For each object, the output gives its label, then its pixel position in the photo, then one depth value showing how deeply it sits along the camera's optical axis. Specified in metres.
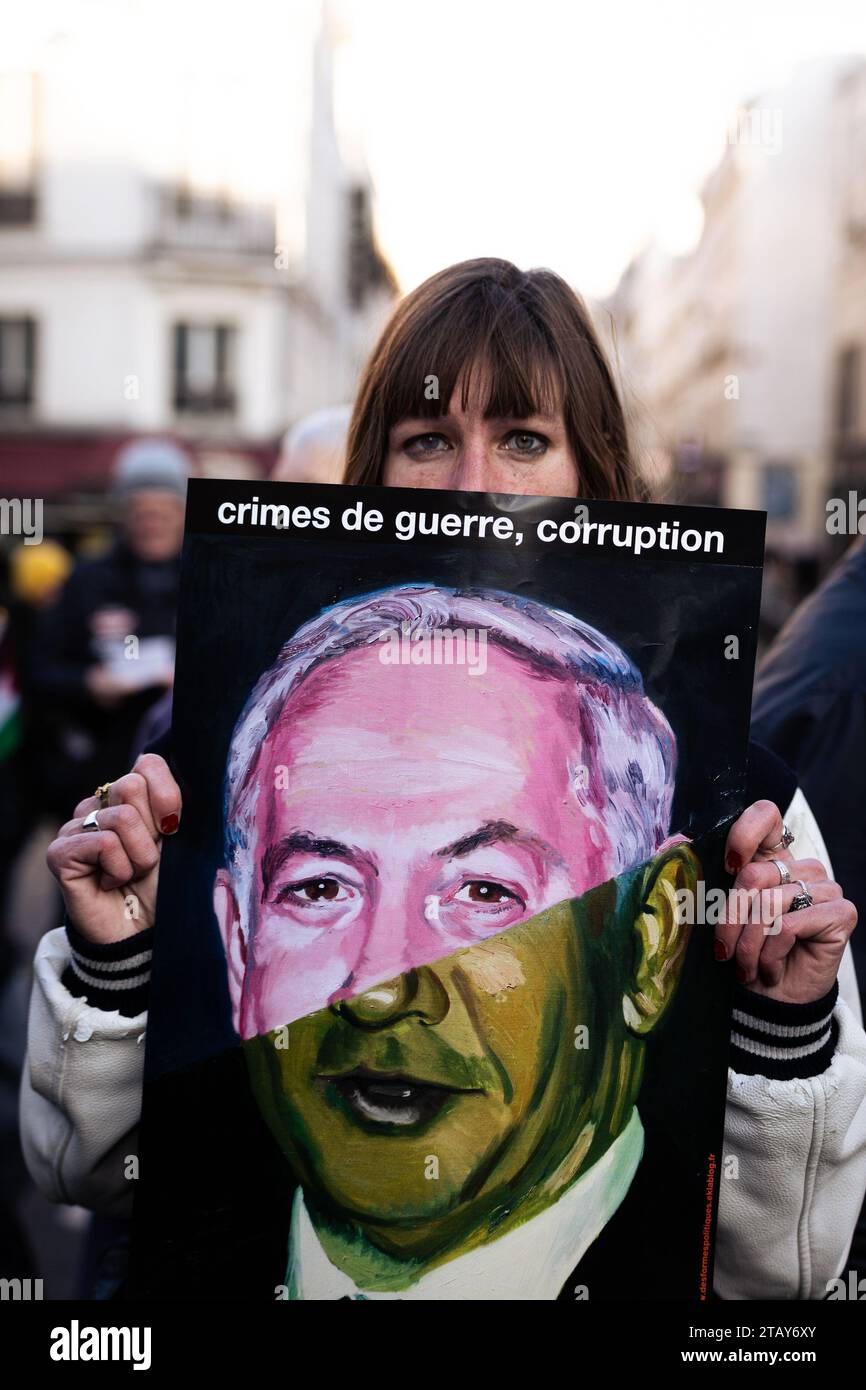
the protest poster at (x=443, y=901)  1.42
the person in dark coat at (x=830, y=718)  1.89
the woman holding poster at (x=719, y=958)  1.45
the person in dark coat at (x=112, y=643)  4.18
